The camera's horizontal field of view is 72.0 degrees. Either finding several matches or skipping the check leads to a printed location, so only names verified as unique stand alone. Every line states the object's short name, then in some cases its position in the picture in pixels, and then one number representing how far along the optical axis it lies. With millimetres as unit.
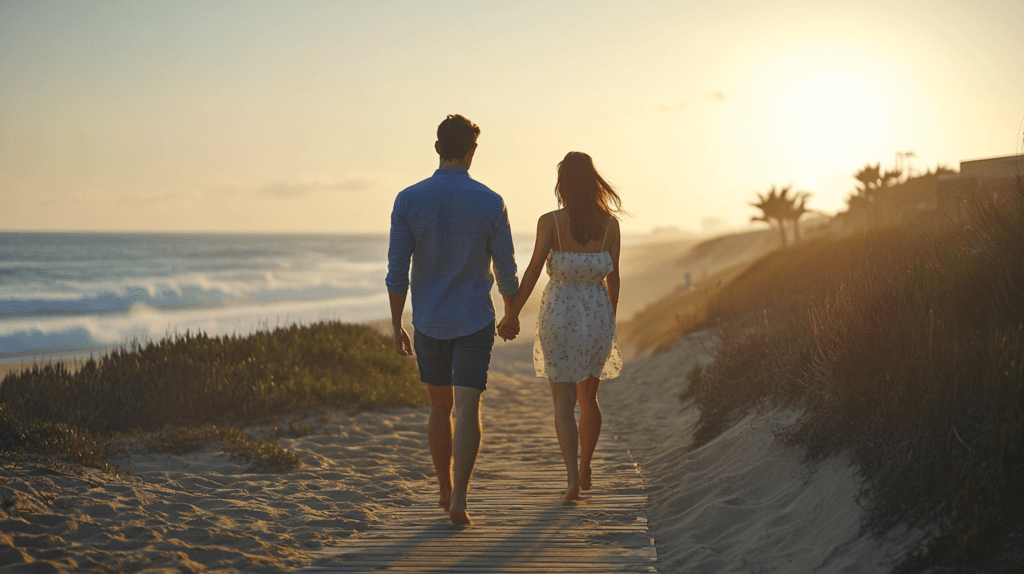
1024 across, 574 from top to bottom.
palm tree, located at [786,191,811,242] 29609
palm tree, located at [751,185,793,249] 29828
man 4152
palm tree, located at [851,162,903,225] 24781
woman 4695
